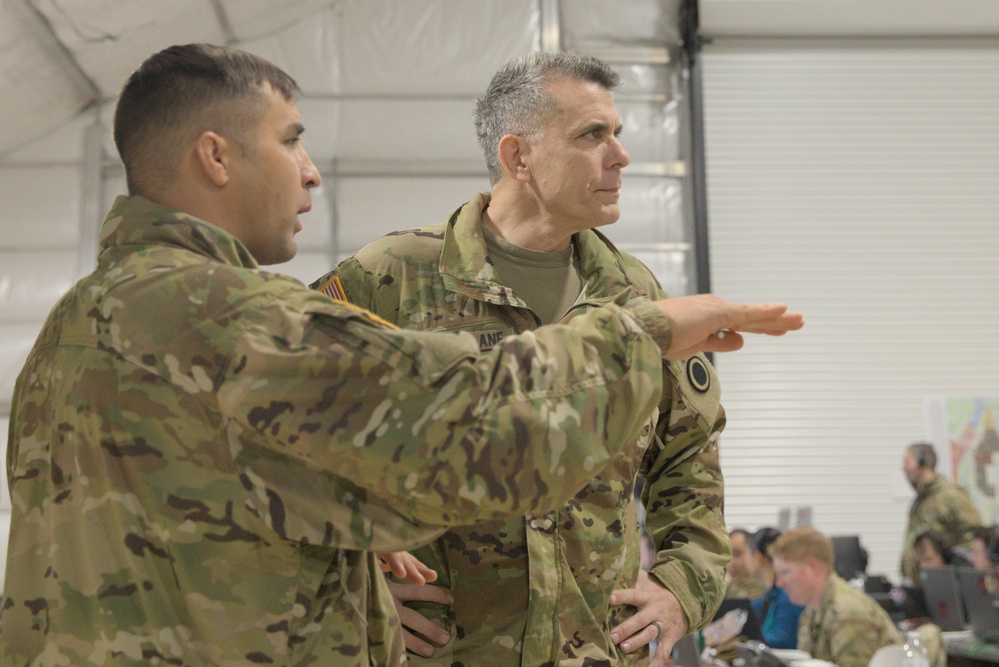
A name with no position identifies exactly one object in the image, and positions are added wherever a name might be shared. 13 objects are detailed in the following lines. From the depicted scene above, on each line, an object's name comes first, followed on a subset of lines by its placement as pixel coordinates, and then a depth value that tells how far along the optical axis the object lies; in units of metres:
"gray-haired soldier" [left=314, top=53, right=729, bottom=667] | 1.97
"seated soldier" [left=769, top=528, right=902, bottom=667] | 5.18
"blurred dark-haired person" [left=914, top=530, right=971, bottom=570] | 7.14
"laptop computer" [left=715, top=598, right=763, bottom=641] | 5.15
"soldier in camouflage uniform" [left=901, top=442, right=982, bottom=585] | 8.12
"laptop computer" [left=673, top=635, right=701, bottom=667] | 2.81
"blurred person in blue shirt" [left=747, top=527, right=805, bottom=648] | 6.71
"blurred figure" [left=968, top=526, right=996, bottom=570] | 6.60
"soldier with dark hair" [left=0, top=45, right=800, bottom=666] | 1.22
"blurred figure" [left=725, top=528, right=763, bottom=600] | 7.24
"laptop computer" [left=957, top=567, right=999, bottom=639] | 5.57
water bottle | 4.40
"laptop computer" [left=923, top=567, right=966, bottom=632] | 6.09
